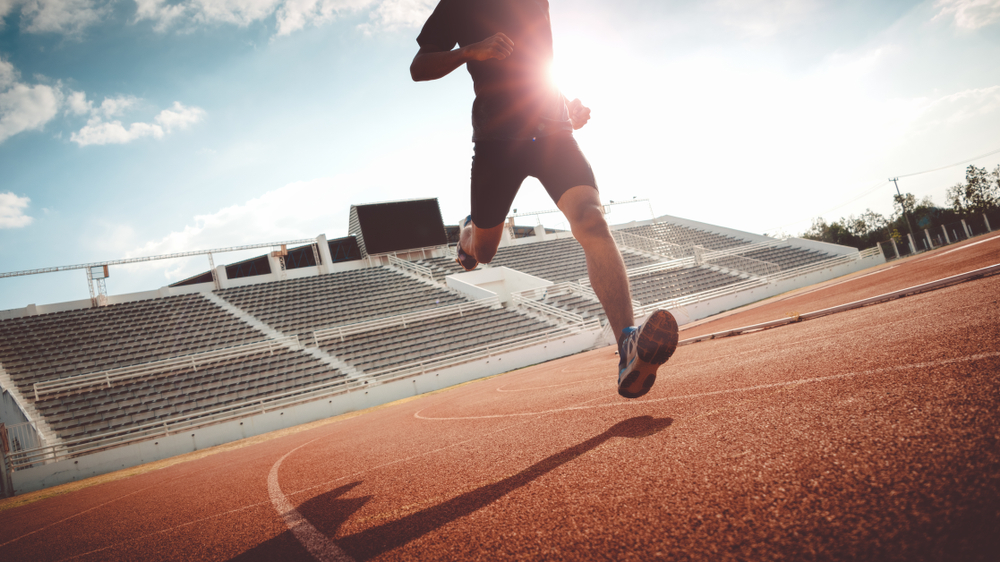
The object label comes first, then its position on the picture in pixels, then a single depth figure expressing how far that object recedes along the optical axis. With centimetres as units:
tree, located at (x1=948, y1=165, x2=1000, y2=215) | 4222
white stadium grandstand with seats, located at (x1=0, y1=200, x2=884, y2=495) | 1252
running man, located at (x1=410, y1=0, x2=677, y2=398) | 215
